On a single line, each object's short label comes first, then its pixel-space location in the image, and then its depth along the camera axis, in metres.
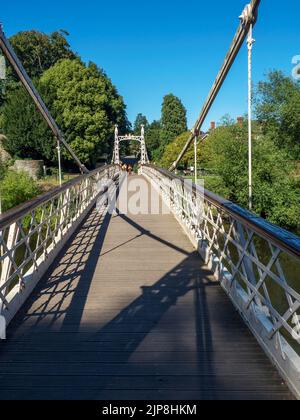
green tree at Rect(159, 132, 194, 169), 38.41
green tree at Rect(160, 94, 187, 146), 48.00
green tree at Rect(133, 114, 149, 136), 92.80
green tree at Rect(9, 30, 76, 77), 38.59
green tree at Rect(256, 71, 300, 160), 18.38
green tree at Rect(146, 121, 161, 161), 58.66
